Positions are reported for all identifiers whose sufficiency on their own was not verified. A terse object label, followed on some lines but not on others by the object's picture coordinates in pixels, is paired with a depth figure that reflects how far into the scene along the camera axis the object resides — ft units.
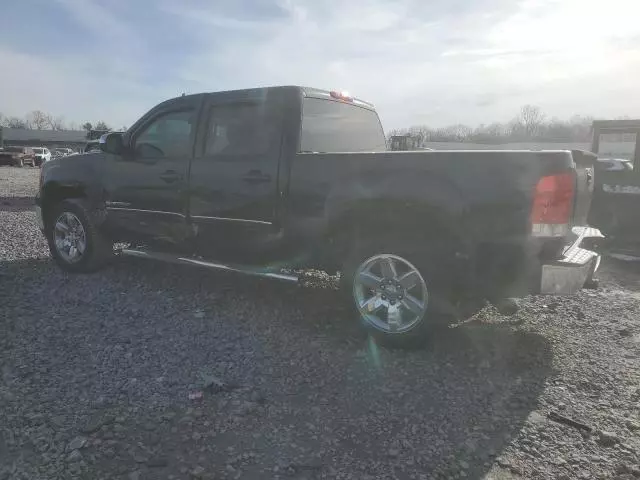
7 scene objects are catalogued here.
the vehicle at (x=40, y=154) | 152.87
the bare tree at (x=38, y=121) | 446.40
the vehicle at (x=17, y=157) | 132.26
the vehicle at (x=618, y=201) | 30.99
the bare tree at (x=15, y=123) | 408.87
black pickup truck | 12.52
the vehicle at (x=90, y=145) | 59.14
